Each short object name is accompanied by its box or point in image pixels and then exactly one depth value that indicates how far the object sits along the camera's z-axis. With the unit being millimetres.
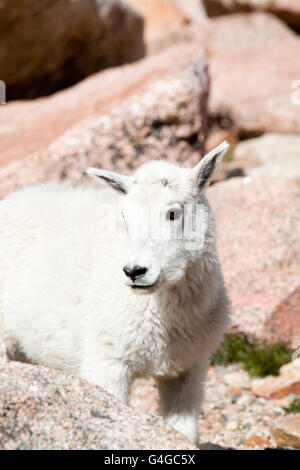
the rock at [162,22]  19750
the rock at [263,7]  18844
